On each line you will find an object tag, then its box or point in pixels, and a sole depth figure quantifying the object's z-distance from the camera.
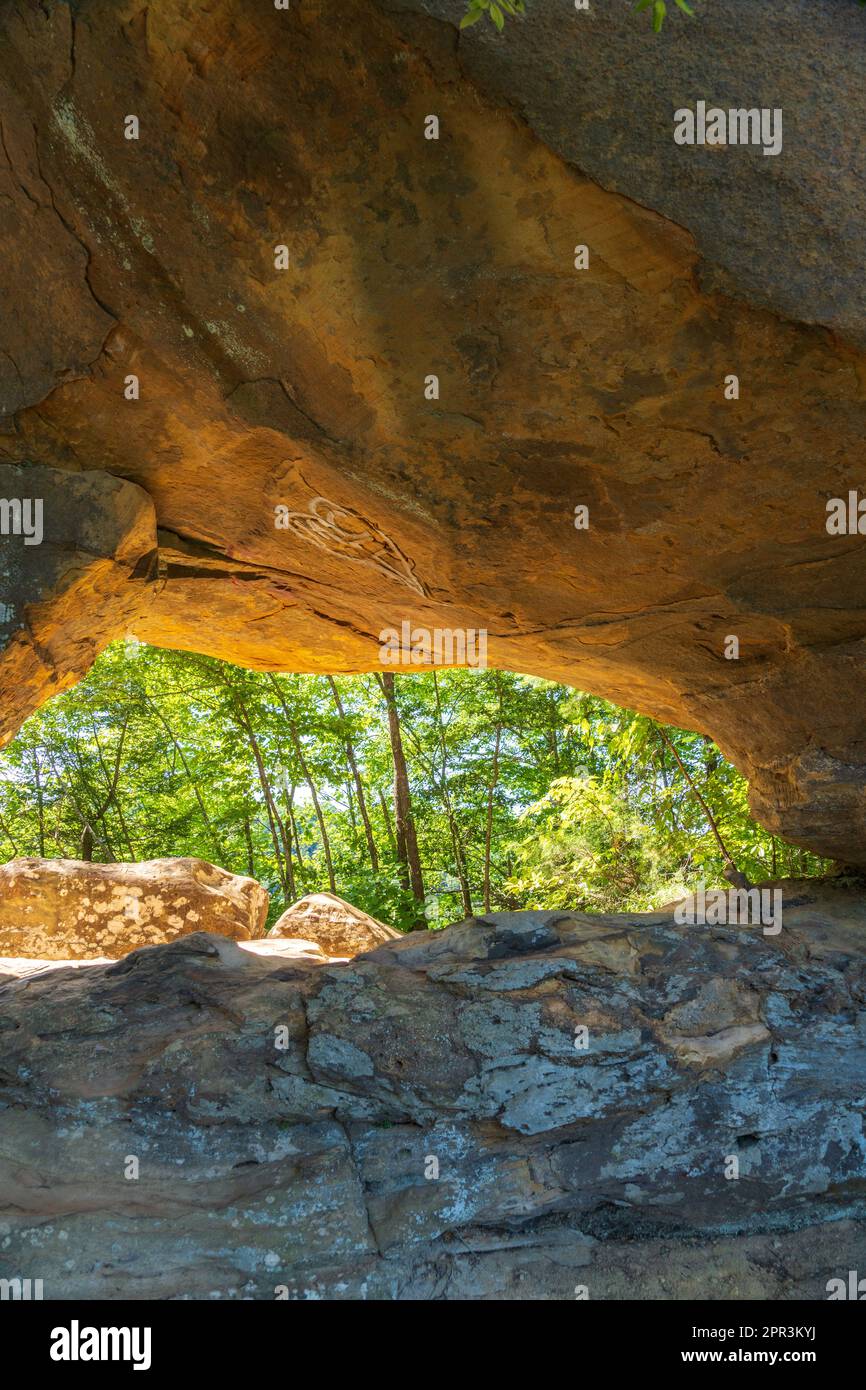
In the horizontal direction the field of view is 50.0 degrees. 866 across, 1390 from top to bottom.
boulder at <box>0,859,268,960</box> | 7.59
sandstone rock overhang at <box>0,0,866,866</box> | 3.31
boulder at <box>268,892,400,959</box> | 6.95
